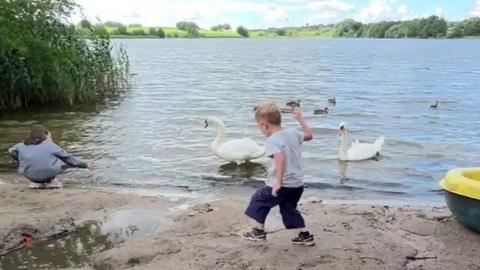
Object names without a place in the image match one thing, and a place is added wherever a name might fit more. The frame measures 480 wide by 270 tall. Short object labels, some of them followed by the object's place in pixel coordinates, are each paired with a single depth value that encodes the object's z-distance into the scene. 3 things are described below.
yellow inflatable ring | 6.75
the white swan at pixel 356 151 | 13.58
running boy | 6.27
